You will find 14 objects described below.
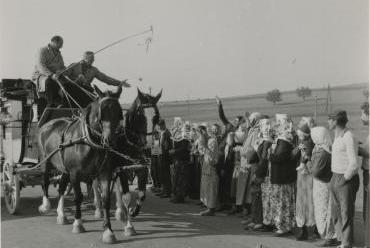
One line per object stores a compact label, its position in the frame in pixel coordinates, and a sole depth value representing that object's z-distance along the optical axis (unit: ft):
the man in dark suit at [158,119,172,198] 41.88
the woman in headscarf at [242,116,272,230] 28.11
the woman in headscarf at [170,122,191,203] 39.83
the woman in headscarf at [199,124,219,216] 33.73
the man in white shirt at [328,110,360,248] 22.21
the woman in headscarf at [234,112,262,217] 29.84
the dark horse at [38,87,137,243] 24.82
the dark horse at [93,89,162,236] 27.66
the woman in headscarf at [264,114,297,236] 26.43
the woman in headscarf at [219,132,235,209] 34.71
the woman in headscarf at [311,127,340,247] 24.71
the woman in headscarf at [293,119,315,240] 25.96
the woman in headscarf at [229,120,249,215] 33.73
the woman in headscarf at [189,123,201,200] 40.62
